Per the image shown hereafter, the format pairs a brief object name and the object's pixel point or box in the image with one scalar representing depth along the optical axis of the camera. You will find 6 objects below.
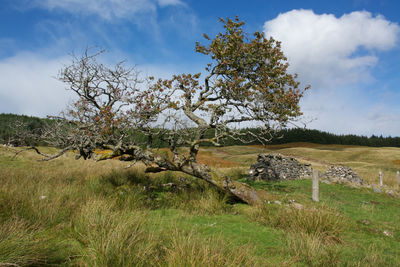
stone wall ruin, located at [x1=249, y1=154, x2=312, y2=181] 19.88
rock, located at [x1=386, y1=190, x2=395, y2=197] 15.56
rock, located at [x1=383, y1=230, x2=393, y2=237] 7.87
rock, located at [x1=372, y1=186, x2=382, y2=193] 16.15
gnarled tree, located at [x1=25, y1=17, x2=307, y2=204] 10.21
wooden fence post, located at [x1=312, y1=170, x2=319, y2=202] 12.42
